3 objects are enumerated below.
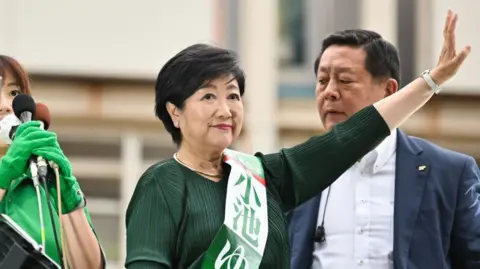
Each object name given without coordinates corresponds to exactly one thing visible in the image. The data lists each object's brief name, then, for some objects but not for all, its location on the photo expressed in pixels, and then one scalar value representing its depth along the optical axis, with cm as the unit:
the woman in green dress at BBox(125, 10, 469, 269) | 698
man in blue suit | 808
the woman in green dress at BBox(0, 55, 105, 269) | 710
